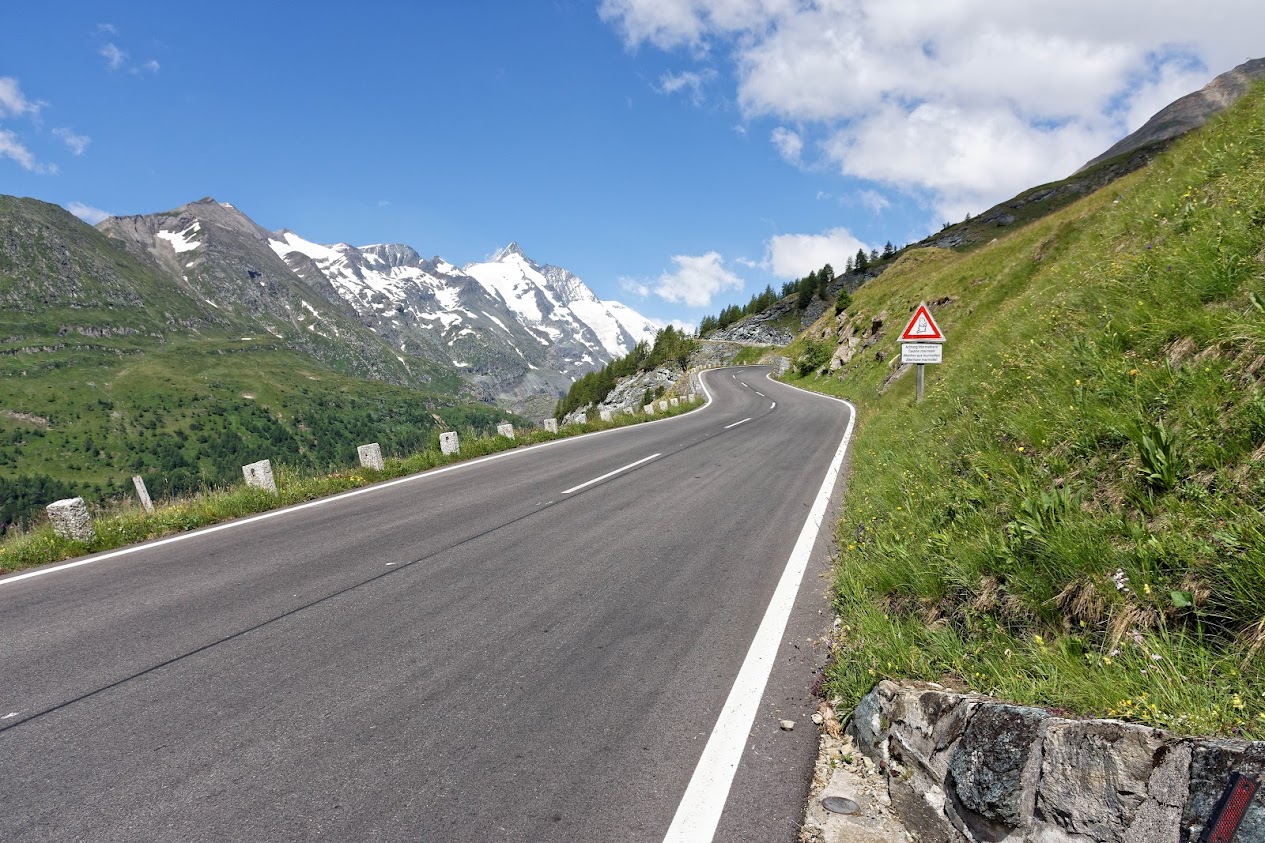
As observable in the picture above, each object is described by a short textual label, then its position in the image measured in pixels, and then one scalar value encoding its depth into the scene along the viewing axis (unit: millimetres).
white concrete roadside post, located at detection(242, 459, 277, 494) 9227
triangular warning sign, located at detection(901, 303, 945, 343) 13945
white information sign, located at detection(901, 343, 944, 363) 13820
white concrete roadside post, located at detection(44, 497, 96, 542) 7218
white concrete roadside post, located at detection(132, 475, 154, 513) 8736
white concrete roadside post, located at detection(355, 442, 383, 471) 11148
